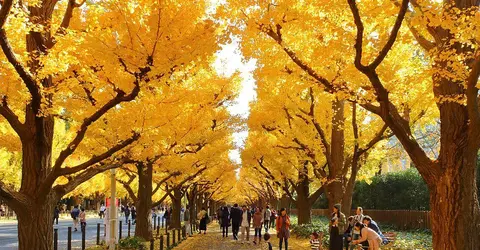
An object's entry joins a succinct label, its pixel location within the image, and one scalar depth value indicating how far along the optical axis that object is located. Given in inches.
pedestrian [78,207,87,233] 1051.9
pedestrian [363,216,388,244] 477.1
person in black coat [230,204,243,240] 883.7
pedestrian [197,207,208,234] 1057.6
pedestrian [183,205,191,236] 986.1
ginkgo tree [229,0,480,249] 280.2
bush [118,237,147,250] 583.8
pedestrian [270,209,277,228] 1478.8
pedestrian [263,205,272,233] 1143.0
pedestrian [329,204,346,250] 511.8
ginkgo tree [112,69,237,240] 407.5
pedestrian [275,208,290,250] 637.9
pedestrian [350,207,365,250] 572.5
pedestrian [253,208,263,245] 797.9
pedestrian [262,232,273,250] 479.6
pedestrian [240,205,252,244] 818.2
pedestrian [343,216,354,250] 573.1
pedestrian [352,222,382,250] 412.5
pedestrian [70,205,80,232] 1100.5
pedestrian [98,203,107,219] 1912.9
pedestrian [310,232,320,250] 557.3
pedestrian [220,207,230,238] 970.8
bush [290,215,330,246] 874.1
